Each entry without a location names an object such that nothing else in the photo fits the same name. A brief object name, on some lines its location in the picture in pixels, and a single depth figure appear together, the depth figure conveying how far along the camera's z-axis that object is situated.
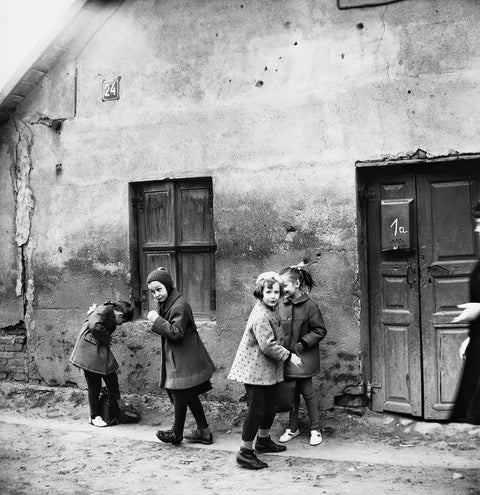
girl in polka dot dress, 5.12
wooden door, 6.05
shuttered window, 7.06
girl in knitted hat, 5.69
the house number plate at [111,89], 7.38
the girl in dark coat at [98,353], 6.46
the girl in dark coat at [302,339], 5.81
